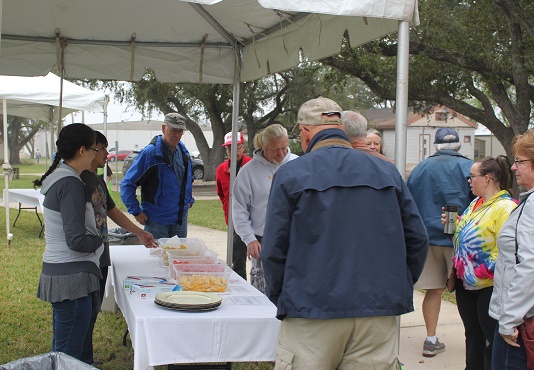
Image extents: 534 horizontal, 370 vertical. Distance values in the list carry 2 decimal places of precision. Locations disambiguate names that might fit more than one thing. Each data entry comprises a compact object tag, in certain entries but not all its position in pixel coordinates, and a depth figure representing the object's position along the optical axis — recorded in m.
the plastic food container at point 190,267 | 3.57
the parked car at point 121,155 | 51.31
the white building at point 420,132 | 58.66
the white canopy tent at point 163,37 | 4.61
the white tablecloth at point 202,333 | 2.71
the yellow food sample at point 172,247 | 4.14
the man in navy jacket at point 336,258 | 2.24
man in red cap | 5.95
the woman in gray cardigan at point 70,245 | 3.11
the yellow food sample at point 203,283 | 3.32
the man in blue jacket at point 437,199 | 4.59
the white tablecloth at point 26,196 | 10.40
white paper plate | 2.87
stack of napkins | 3.27
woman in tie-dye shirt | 3.55
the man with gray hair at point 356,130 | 2.88
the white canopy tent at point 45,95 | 9.38
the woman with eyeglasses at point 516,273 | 2.54
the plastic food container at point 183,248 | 4.00
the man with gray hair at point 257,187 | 4.49
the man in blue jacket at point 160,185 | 5.22
